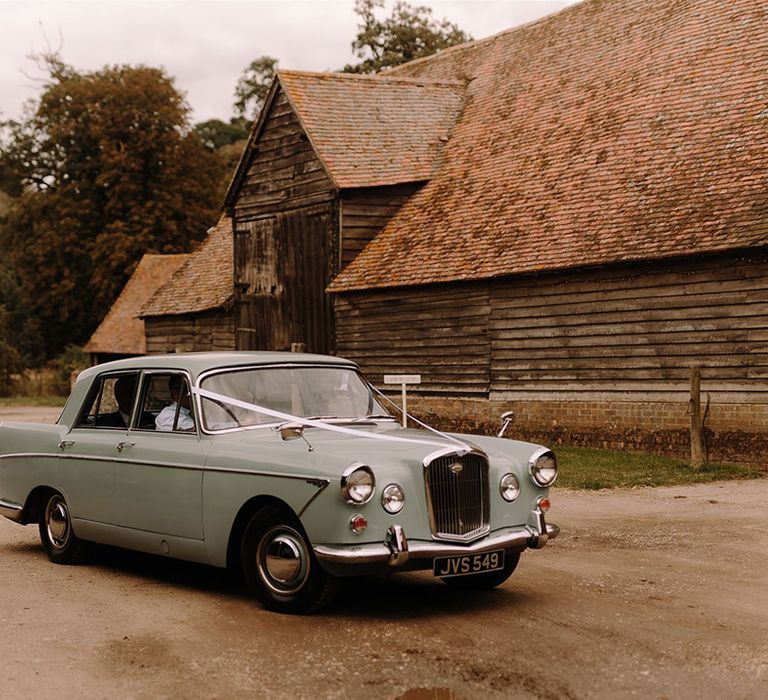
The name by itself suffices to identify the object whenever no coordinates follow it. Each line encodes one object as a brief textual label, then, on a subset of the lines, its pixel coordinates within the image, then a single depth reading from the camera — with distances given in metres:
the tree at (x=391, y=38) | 47.62
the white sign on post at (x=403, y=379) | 16.23
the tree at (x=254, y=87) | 64.12
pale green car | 6.65
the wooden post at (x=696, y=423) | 15.88
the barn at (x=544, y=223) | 17.61
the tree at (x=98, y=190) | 49.84
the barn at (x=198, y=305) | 31.41
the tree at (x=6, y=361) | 50.72
